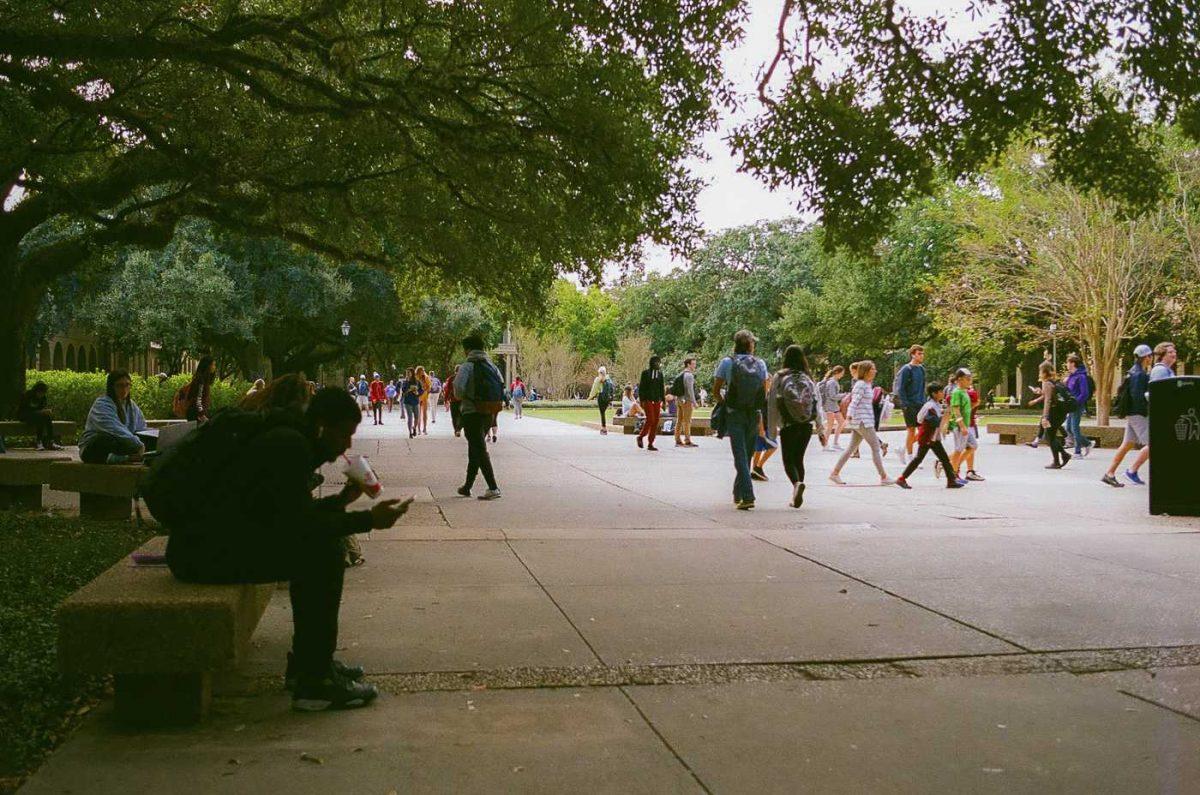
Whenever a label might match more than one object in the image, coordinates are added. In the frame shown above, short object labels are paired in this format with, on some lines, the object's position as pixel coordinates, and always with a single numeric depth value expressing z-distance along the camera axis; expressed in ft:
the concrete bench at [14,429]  60.60
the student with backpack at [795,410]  38.09
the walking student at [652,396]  72.02
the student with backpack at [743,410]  37.70
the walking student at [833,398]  70.59
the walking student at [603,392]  97.42
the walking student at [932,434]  45.29
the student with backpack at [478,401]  40.40
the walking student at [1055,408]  59.57
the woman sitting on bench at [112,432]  35.17
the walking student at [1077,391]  67.97
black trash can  33.47
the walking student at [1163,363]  42.96
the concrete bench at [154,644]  13.28
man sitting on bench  14.28
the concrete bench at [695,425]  92.12
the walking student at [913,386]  52.42
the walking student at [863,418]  47.73
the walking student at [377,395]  120.98
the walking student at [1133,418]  45.19
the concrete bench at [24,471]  35.76
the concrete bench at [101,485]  32.37
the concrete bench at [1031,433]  78.79
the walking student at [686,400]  75.10
